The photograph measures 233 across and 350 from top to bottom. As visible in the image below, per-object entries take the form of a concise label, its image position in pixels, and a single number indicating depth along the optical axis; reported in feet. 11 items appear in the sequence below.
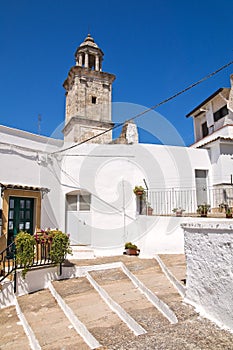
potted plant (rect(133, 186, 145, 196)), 36.32
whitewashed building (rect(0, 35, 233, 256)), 30.81
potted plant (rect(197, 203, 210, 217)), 33.27
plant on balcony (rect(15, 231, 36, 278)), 23.11
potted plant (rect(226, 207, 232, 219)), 30.45
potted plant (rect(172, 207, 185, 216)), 35.14
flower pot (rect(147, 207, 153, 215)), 35.96
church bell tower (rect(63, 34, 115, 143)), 77.15
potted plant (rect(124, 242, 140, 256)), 33.14
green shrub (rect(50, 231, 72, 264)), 25.46
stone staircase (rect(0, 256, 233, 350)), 13.56
